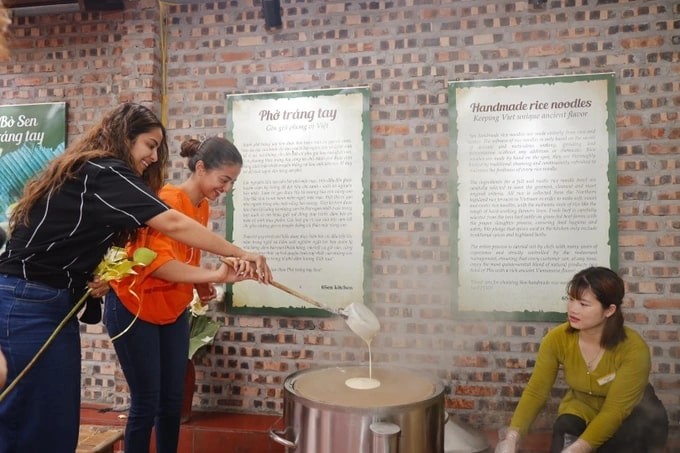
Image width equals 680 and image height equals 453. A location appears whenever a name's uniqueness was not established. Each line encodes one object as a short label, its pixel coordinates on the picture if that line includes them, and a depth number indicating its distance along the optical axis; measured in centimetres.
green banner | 353
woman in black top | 164
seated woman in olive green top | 220
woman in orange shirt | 210
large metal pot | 175
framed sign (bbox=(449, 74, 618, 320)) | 292
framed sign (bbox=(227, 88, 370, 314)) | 317
